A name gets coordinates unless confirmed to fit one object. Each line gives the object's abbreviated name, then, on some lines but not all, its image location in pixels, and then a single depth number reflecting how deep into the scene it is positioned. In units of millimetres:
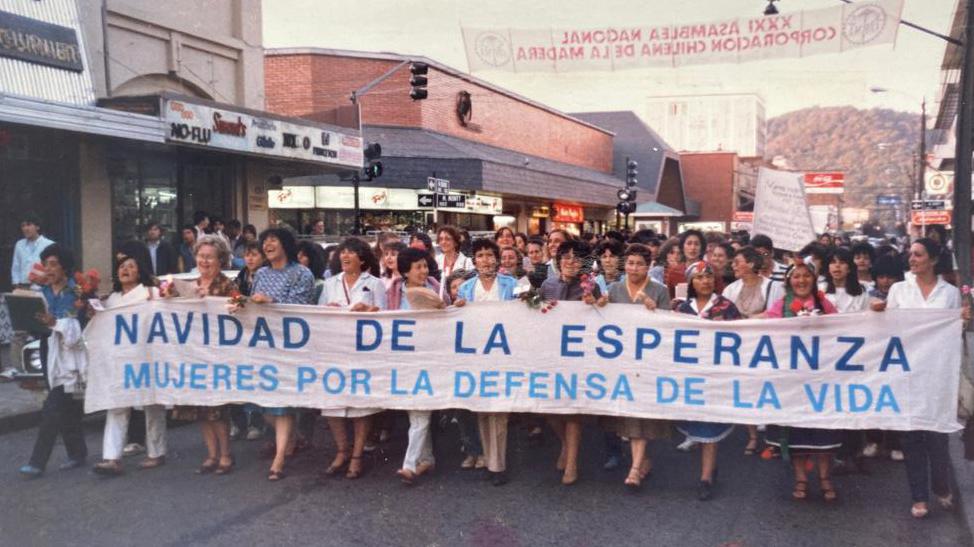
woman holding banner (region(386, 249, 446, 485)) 5922
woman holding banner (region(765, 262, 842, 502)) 5551
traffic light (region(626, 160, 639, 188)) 31422
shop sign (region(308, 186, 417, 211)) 25219
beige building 11727
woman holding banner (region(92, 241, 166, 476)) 6121
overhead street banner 9641
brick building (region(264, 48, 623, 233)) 25391
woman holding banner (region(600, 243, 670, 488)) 5848
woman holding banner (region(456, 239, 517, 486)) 5996
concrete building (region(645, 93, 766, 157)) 117438
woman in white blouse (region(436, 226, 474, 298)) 8242
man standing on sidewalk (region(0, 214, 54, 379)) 10750
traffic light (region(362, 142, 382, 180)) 18734
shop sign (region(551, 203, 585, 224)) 39844
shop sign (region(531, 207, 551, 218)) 37841
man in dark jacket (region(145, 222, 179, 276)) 11836
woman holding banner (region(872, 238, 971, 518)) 5250
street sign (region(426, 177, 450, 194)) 18328
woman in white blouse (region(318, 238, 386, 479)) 6125
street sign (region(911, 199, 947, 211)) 25297
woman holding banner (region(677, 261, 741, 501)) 5727
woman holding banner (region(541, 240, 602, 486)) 6000
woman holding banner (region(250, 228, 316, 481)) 6207
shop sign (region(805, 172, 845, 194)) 58312
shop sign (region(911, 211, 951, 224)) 25444
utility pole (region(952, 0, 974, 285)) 11789
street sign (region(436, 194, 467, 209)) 18862
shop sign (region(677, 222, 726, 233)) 57062
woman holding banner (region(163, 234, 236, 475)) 6203
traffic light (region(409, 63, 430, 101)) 18206
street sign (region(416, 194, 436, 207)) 18250
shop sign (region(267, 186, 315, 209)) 25031
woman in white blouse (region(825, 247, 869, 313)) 6867
